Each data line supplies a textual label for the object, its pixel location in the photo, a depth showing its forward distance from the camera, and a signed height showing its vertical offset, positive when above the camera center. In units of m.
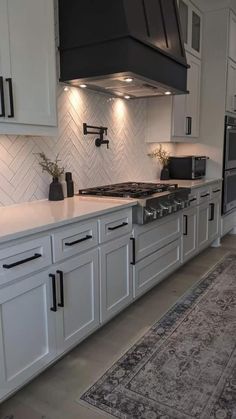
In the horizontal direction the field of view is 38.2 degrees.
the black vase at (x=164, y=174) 4.11 -0.18
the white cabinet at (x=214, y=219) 4.12 -0.75
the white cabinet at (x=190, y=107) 3.81 +0.60
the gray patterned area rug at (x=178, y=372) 1.67 -1.20
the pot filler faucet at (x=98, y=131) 2.90 +0.25
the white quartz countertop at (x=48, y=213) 1.62 -0.31
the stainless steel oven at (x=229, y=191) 4.41 -0.42
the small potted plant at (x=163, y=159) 4.11 +0.00
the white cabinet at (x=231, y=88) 4.25 +0.90
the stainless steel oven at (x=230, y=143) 4.30 +0.20
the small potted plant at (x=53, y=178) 2.50 -0.13
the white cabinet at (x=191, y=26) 3.63 +1.49
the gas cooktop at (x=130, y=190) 2.65 -0.25
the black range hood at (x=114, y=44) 2.33 +0.83
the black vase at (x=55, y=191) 2.50 -0.23
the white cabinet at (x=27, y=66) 1.81 +0.53
